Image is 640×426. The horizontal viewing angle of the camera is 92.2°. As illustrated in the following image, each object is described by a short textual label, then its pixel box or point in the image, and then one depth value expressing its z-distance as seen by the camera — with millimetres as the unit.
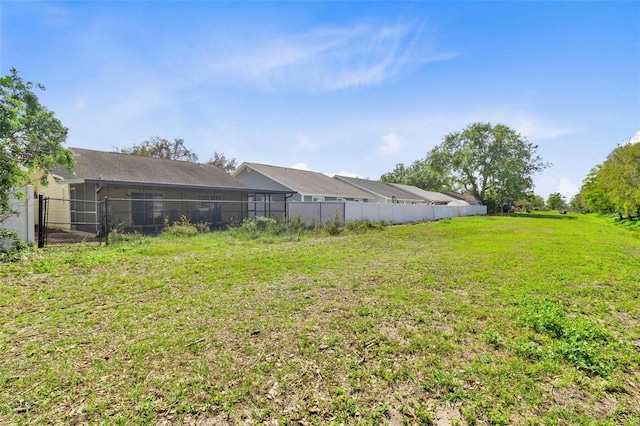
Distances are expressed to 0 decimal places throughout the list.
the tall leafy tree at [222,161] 41500
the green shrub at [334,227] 14293
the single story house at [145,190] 14367
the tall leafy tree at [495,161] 42750
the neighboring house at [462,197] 51828
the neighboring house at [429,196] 37706
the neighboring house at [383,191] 28953
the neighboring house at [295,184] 21188
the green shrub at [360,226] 15328
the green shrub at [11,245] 7012
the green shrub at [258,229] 13048
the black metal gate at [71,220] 11380
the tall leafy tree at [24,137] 7504
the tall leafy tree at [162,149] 34438
